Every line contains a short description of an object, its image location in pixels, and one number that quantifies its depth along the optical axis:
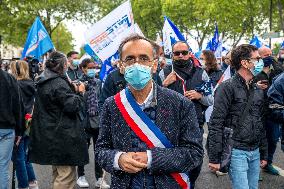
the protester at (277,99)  4.64
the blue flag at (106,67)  7.30
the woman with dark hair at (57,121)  5.04
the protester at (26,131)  6.09
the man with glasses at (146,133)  2.52
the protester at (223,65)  10.95
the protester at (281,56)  9.58
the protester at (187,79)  5.22
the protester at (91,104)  6.43
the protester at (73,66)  8.28
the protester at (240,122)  4.02
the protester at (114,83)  5.33
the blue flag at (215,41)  10.90
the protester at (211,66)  7.79
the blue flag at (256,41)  10.95
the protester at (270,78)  7.10
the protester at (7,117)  5.03
